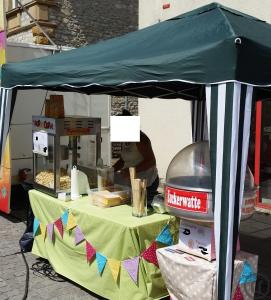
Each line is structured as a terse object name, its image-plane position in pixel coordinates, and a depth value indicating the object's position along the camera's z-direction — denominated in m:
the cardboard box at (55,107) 4.70
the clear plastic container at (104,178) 4.40
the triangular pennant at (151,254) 3.55
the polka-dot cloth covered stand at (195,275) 3.04
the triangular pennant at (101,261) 3.73
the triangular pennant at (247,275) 3.19
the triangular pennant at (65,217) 4.17
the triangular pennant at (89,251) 3.86
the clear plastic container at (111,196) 4.05
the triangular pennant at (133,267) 3.50
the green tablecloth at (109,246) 3.52
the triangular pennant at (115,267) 3.59
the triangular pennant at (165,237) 3.66
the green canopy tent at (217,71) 2.63
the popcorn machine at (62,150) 4.59
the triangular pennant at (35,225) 4.72
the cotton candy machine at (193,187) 2.95
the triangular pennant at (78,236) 4.00
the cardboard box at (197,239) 3.16
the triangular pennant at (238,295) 3.13
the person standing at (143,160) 4.55
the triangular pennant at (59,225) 4.28
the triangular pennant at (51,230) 4.41
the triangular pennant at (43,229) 4.60
